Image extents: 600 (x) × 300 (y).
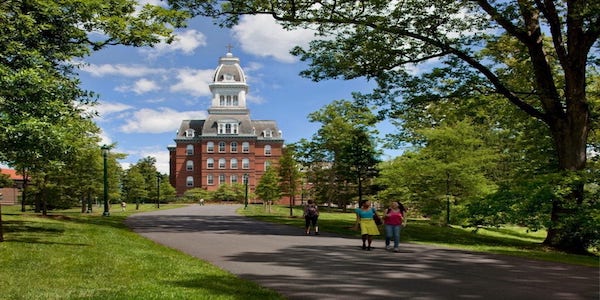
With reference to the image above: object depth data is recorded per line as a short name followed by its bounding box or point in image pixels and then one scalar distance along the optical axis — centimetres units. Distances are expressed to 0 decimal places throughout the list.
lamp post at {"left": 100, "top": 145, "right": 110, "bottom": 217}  2956
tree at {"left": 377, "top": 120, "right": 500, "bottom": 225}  2676
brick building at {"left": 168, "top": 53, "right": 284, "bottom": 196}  8875
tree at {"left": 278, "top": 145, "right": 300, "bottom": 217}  3719
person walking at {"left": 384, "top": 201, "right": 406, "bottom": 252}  1434
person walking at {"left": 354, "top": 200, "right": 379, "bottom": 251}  1409
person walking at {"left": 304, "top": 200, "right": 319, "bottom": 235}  1948
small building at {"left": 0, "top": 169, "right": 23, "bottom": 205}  7981
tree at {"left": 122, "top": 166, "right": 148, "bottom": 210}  6200
